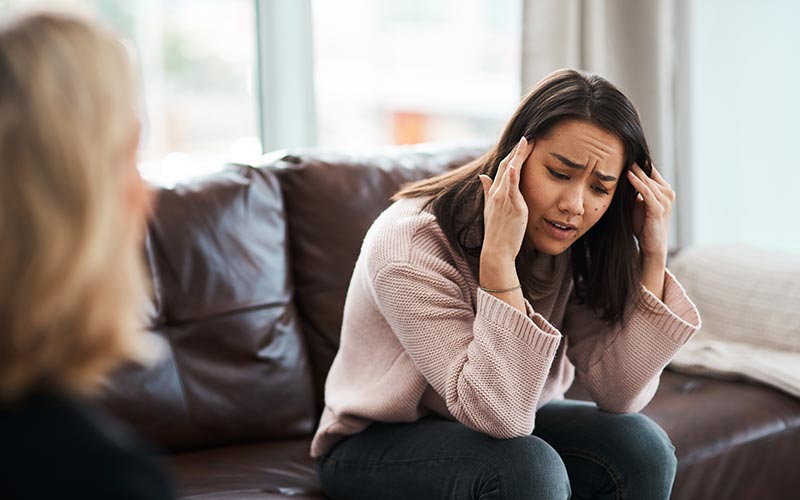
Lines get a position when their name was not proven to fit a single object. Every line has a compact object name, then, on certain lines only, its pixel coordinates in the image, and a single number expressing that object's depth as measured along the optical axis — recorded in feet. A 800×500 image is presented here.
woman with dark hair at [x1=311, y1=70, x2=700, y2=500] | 5.38
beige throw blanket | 7.66
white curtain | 9.82
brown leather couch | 6.61
